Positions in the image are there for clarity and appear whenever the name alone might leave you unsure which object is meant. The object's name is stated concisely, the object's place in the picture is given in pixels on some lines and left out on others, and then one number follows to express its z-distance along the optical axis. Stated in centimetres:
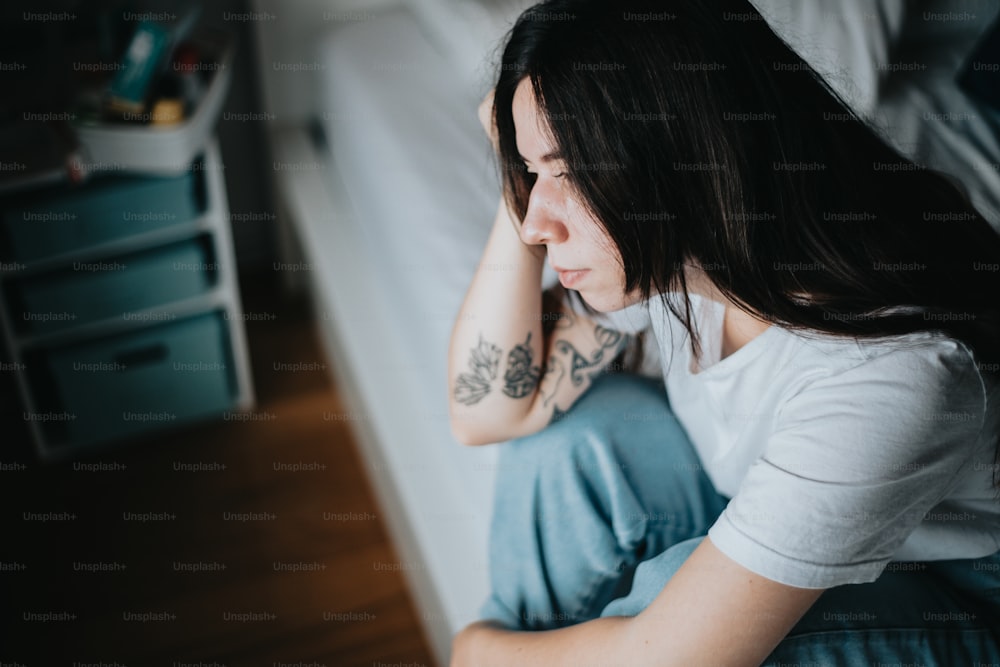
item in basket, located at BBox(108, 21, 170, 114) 117
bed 109
